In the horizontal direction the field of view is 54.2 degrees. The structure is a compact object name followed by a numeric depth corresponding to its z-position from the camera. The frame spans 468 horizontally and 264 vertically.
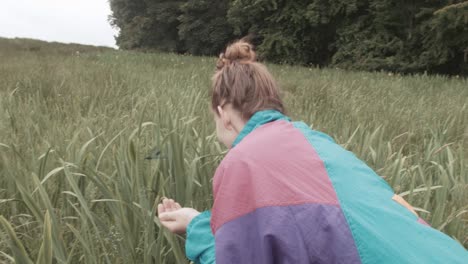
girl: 0.88
